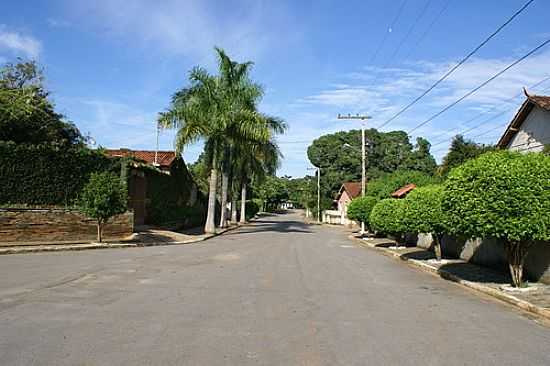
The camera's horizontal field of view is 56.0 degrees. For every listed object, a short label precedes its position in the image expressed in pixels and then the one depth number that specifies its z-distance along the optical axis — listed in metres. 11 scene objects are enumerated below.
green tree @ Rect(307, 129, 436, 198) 78.56
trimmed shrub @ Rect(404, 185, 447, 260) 17.08
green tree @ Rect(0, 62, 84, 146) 25.02
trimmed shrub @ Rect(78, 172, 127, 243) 21.58
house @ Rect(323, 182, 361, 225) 62.62
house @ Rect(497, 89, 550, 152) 23.75
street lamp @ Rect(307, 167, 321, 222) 74.54
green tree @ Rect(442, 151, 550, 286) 10.94
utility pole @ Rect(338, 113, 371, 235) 35.91
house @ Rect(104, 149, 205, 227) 31.20
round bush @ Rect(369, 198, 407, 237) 19.59
